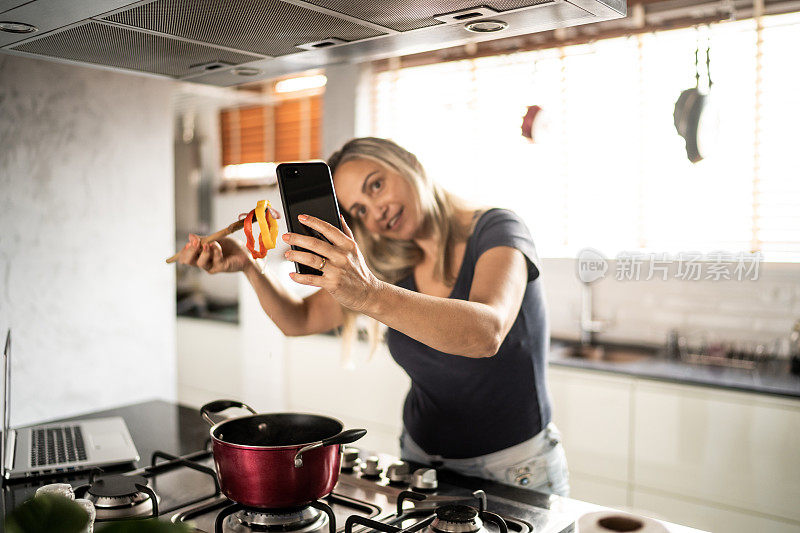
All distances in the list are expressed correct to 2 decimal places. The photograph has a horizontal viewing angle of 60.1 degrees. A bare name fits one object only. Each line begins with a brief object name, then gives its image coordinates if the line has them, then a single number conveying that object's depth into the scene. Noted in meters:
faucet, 2.91
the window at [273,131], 4.10
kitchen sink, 2.73
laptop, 1.25
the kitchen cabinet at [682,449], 2.06
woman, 1.29
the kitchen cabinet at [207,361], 3.70
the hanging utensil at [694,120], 2.23
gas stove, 0.94
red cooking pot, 0.91
